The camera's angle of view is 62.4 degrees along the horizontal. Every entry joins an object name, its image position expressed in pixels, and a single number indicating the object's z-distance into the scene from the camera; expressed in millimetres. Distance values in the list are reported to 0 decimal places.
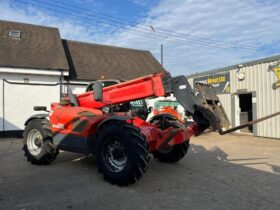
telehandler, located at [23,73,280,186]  4485
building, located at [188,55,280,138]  10915
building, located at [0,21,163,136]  11379
